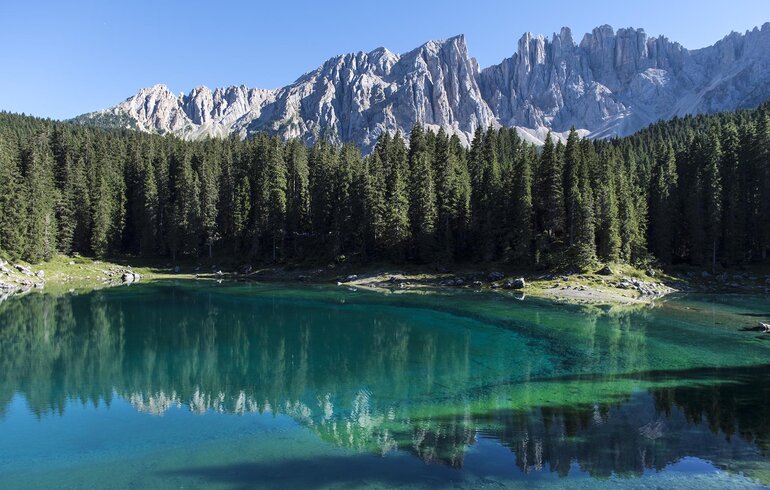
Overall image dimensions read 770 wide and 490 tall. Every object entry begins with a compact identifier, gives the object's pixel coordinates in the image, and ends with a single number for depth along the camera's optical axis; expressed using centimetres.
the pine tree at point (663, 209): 7319
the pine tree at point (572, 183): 6688
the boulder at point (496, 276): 6678
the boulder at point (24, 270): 7088
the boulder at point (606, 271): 6244
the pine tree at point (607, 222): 6506
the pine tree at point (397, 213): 7525
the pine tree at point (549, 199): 7012
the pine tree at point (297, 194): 9094
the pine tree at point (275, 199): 8906
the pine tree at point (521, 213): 6938
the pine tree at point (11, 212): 7319
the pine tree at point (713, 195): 7019
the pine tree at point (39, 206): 7656
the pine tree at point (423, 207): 7475
